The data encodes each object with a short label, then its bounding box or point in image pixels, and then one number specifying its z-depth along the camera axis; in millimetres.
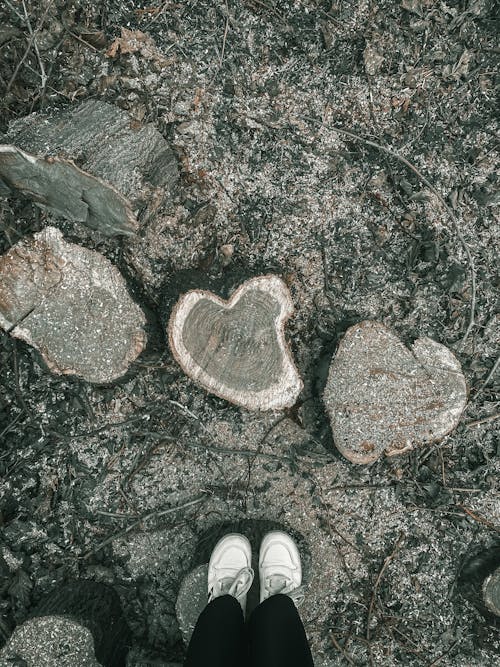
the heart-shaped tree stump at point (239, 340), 1863
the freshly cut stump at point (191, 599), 2178
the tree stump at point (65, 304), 1858
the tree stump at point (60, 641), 1959
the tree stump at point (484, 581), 2172
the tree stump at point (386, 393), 1952
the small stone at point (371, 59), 2197
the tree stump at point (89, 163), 1851
